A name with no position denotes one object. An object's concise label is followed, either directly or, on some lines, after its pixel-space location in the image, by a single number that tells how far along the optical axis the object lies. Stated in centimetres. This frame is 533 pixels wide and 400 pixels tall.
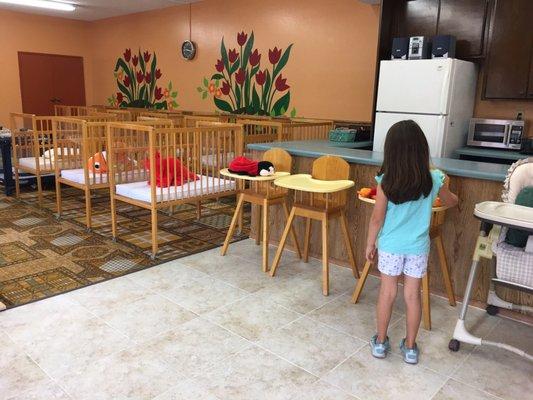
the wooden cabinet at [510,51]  380
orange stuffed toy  423
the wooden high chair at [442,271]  251
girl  198
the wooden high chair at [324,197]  288
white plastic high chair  197
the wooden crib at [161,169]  348
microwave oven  390
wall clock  720
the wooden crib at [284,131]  500
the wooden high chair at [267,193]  325
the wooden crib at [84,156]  414
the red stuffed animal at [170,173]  357
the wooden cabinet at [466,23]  406
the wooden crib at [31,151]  491
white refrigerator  385
